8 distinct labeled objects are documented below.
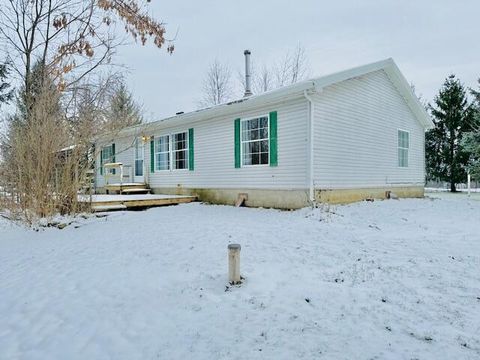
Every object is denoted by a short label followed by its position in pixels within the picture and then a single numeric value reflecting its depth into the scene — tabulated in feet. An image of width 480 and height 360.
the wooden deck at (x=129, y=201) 29.96
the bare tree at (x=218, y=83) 96.02
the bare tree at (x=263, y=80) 93.97
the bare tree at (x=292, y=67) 89.20
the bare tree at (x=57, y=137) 20.47
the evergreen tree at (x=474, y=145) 48.11
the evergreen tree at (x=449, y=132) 66.23
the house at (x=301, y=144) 28.63
